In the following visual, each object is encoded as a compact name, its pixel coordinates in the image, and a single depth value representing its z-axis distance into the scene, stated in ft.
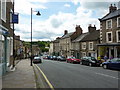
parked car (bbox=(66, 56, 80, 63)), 85.37
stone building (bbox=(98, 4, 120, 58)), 71.05
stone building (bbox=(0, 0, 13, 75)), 32.99
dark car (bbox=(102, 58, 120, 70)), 47.91
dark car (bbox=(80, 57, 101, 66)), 63.45
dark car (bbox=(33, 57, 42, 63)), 90.82
